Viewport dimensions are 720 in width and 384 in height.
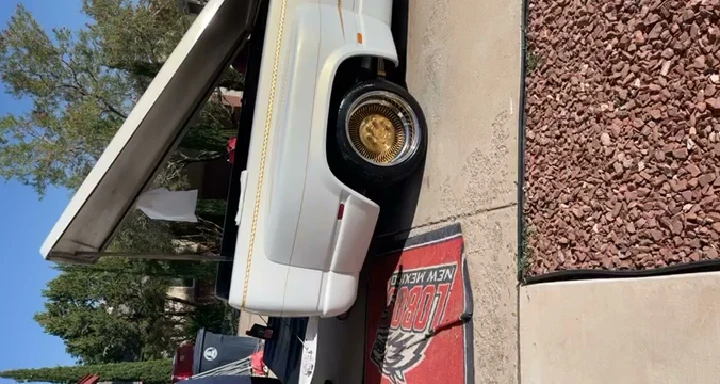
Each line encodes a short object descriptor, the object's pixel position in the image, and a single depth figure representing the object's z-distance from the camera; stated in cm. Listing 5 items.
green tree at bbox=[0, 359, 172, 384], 1789
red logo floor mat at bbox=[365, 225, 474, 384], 401
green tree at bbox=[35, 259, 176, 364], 1814
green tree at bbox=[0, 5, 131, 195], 1227
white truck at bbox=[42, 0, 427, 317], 435
